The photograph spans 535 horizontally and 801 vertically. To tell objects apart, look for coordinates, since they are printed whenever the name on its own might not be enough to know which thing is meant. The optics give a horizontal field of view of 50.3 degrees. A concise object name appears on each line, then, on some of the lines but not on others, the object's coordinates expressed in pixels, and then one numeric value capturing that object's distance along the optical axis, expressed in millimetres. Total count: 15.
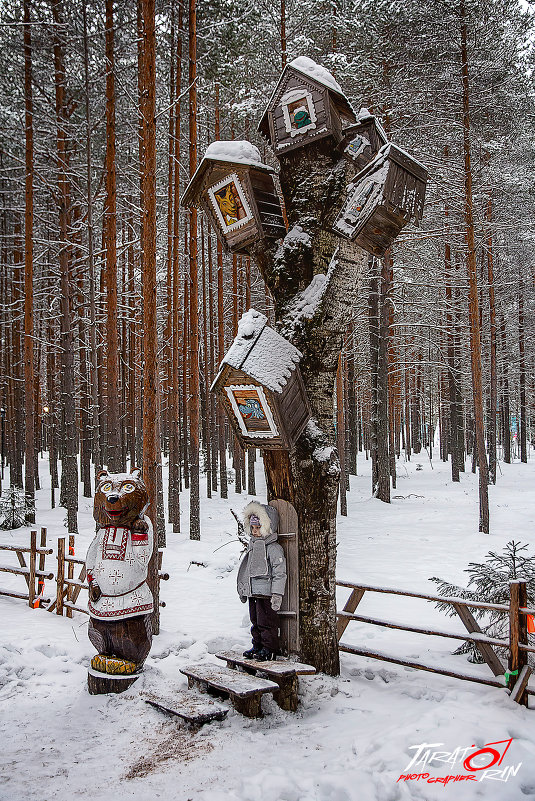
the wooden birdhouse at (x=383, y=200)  5031
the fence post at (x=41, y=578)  8703
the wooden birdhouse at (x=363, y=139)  5524
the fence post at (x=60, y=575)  7766
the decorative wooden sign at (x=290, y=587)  5344
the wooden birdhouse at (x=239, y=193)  5598
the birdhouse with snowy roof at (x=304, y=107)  5277
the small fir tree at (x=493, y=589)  5996
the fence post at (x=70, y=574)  8191
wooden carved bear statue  5309
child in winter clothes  5293
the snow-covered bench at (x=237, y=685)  4512
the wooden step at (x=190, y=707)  4484
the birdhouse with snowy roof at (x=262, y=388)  4840
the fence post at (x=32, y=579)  8375
